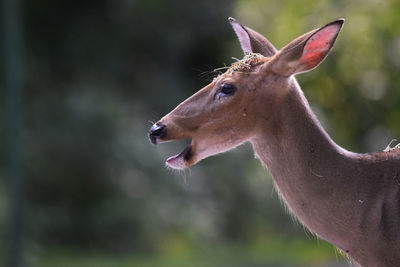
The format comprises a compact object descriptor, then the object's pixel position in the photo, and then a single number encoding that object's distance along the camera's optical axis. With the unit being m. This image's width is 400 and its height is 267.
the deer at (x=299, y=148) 8.45
